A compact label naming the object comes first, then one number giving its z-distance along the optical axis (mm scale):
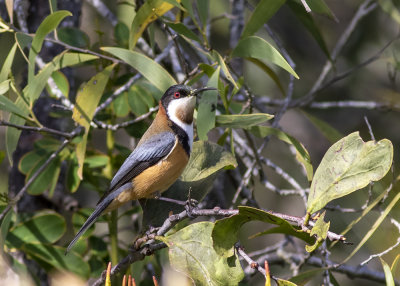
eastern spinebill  6023
